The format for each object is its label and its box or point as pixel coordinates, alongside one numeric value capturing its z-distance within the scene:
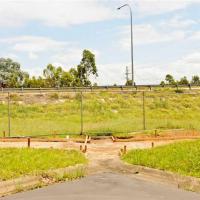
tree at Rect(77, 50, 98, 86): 68.75
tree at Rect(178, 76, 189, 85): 94.52
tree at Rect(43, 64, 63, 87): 76.75
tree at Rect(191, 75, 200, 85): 113.00
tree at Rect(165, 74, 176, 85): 99.18
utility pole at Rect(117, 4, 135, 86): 36.69
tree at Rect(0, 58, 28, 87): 120.19
